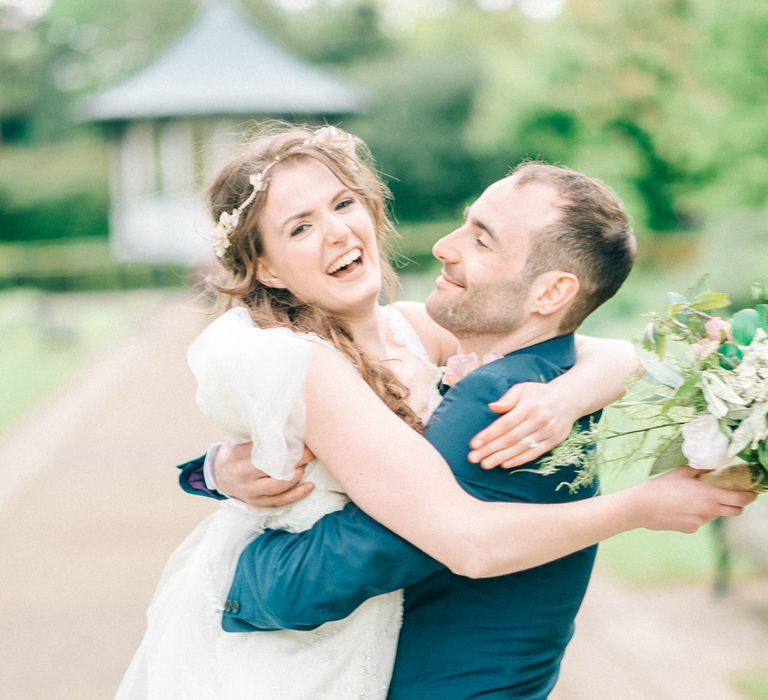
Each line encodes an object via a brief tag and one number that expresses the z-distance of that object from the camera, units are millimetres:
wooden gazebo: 28125
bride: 2086
